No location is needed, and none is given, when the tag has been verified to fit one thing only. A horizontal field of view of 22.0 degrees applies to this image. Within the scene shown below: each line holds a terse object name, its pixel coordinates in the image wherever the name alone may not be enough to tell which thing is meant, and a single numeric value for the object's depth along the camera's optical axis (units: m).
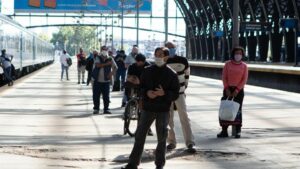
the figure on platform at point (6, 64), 31.86
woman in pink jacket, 14.23
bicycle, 14.60
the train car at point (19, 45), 35.62
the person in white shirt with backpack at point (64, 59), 42.50
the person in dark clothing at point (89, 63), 28.55
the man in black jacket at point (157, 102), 9.94
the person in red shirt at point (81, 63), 39.69
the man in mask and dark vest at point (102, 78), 19.47
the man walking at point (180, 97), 12.41
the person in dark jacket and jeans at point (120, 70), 30.22
